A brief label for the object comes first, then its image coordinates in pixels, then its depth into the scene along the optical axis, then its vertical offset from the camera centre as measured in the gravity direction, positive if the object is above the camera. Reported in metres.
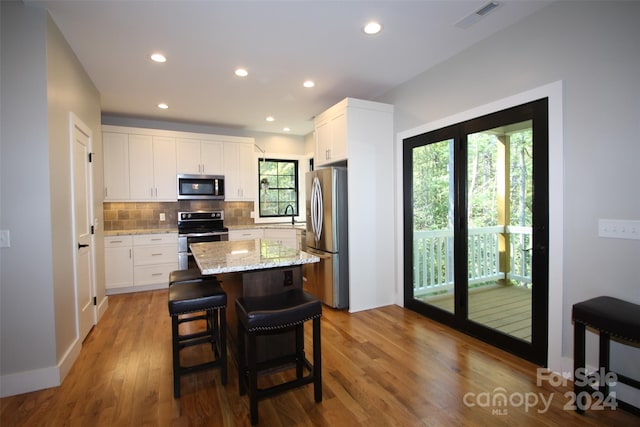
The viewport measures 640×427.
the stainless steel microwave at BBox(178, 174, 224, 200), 4.98 +0.35
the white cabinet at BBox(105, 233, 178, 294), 4.34 -0.77
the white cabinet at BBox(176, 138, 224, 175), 5.00 +0.87
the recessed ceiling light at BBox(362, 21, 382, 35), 2.45 +1.45
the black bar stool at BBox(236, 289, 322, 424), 1.75 -0.71
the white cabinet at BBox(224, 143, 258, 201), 5.34 +0.64
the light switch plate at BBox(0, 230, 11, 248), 2.08 -0.19
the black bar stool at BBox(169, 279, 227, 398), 2.00 -0.66
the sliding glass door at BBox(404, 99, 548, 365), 2.38 -0.22
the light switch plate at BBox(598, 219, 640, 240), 1.86 -0.16
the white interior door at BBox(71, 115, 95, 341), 2.71 -0.15
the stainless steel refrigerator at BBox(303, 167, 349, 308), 3.64 -0.34
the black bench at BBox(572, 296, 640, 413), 1.63 -0.70
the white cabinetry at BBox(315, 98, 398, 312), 3.59 +0.17
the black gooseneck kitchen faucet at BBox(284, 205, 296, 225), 6.09 -0.06
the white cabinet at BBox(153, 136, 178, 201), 4.84 +0.65
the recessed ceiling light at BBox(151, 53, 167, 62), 2.88 +1.45
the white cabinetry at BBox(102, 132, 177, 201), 4.59 +0.65
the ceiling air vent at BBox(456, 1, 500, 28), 2.23 +1.45
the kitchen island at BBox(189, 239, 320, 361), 1.96 -0.47
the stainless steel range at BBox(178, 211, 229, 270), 4.71 -0.36
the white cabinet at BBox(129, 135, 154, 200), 4.70 +0.65
